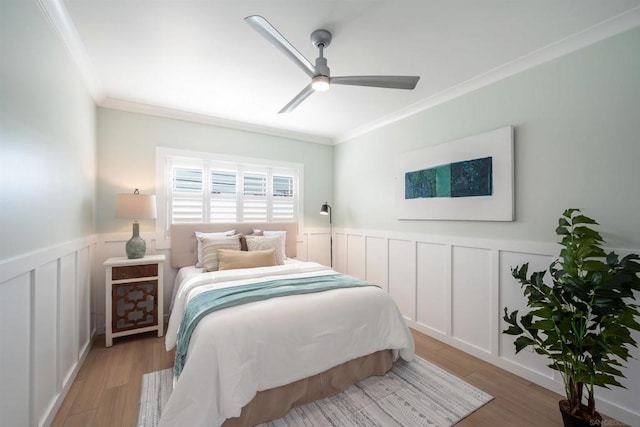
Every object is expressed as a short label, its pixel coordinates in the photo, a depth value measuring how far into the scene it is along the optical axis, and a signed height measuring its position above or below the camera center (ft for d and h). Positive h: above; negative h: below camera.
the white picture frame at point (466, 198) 7.70 +1.13
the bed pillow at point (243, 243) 11.05 -1.27
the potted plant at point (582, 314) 4.86 -1.97
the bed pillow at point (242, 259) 9.45 -1.68
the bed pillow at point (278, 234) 11.85 -0.95
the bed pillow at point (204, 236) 10.56 -0.95
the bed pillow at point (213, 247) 9.86 -1.32
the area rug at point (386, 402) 5.76 -4.49
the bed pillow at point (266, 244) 10.80 -1.28
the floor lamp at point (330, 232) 14.85 -1.09
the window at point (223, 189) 11.18 +1.11
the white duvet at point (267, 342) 4.99 -2.92
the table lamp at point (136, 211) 9.16 +0.03
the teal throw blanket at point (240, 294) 5.88 -2.05
